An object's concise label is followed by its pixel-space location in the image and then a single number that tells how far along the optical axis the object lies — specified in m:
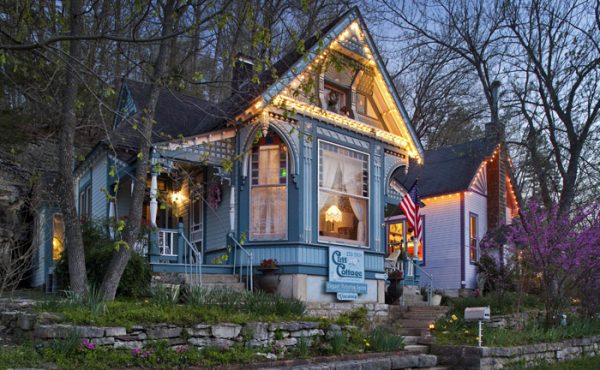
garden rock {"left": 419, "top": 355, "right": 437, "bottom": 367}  10.17
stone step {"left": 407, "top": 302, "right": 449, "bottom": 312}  13.99
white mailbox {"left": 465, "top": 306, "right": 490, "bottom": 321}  11.64
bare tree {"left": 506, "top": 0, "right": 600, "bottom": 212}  18.58
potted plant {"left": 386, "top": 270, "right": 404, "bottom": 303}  14.78
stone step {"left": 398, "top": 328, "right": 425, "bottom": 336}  12.65
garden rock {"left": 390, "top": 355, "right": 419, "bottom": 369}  9.45
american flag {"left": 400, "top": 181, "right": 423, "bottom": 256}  16.06
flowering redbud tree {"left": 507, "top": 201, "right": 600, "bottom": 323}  13.68
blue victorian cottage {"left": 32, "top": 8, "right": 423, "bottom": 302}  12.53
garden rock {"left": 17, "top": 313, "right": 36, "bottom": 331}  7.45
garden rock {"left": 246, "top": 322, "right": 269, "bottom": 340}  8.63
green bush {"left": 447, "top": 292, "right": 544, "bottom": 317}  14.29
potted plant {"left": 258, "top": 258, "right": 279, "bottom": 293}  12.31
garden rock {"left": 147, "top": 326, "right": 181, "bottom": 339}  7.66
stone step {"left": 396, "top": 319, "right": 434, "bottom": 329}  13.09
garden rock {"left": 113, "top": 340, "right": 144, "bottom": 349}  7.26
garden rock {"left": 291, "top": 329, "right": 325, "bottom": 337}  9.19
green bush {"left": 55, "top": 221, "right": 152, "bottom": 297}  10.56
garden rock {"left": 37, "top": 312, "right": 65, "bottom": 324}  7.30
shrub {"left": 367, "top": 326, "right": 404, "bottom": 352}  9.87
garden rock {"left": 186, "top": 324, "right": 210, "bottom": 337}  8.03
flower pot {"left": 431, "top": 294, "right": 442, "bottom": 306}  16.25
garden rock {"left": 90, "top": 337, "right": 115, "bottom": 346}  7.06
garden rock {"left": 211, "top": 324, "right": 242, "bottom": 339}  8.25
